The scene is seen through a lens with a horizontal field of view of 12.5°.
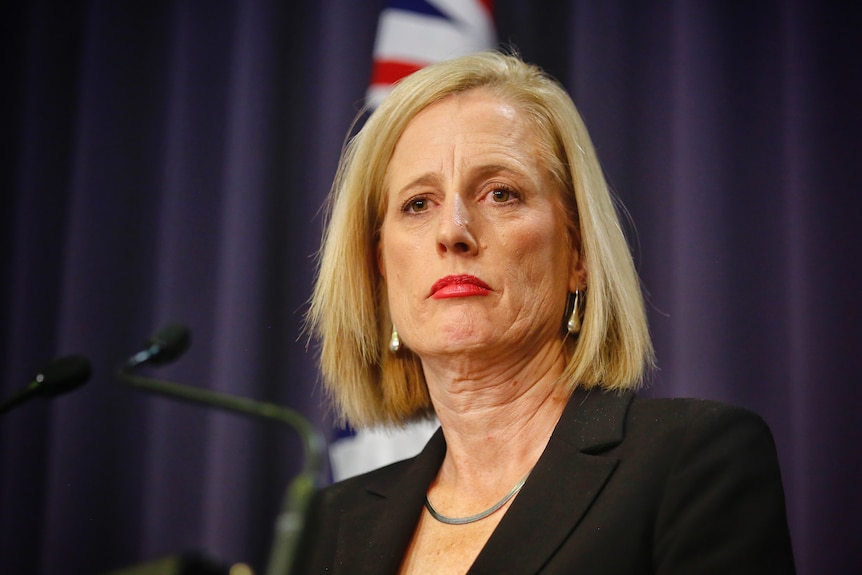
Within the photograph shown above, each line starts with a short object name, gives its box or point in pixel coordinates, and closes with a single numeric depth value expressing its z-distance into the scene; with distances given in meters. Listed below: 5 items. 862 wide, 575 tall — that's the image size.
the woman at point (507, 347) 2.50
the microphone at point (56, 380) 2.50
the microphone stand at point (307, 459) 2.32
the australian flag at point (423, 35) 2.93
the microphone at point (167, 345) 2.48
